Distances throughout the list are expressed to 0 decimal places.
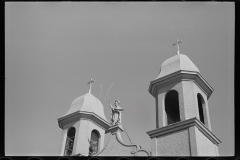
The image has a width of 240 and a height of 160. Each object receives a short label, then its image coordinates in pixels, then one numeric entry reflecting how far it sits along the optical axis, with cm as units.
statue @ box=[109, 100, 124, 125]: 1730
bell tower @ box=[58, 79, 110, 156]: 1844
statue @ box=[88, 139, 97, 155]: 1892
